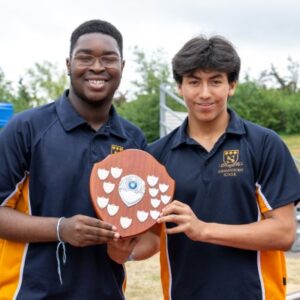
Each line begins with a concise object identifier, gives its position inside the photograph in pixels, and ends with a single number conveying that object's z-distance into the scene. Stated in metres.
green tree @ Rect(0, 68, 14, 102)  31.56
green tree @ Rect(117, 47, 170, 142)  23.86
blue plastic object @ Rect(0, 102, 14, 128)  5.97
